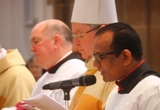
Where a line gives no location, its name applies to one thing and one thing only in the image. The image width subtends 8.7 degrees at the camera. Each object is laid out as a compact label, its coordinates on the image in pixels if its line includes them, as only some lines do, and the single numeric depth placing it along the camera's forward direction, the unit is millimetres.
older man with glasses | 7183
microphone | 6350
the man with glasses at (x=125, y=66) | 5970
